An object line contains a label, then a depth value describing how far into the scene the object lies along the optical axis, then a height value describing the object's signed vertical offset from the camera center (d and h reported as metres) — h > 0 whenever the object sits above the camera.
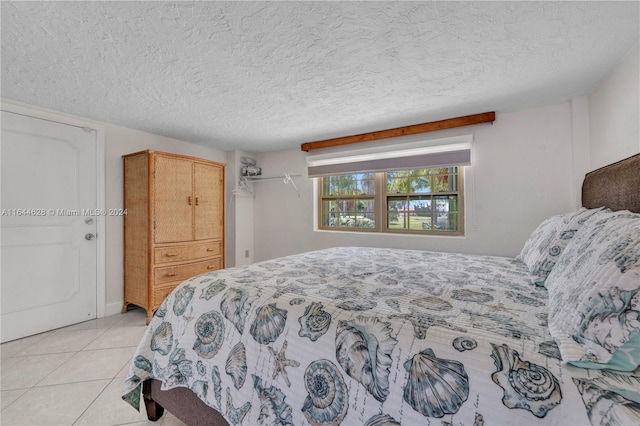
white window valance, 2.85 +0.70
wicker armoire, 2.78 -0.07
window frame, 2.98 +0.07
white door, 2.34 -0.05
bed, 0.65 -0.40
